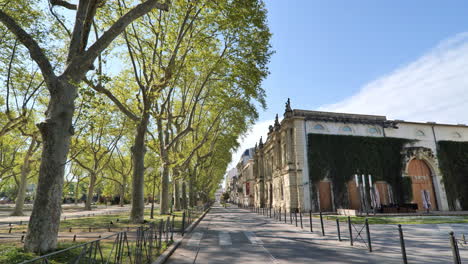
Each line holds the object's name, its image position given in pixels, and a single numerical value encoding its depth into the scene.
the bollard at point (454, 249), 4.85
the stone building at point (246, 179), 62.10
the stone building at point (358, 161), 30.02
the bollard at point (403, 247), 6.26
